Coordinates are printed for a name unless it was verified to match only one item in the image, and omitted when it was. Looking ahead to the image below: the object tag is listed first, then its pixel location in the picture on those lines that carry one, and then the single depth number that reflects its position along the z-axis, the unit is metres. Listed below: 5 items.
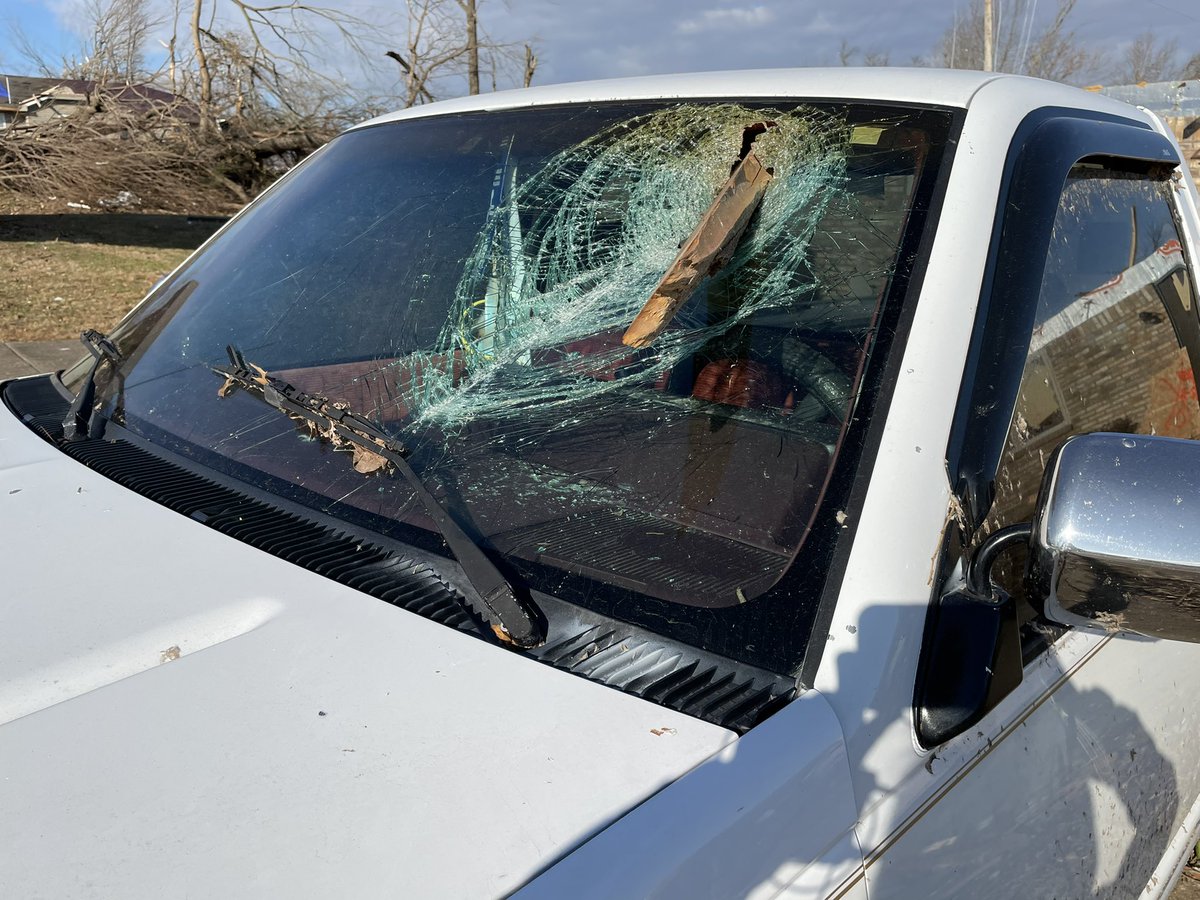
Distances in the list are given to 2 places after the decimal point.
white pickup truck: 1.03
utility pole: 21.31
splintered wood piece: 1.55
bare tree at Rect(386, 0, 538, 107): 17.03
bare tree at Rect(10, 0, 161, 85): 15.20
